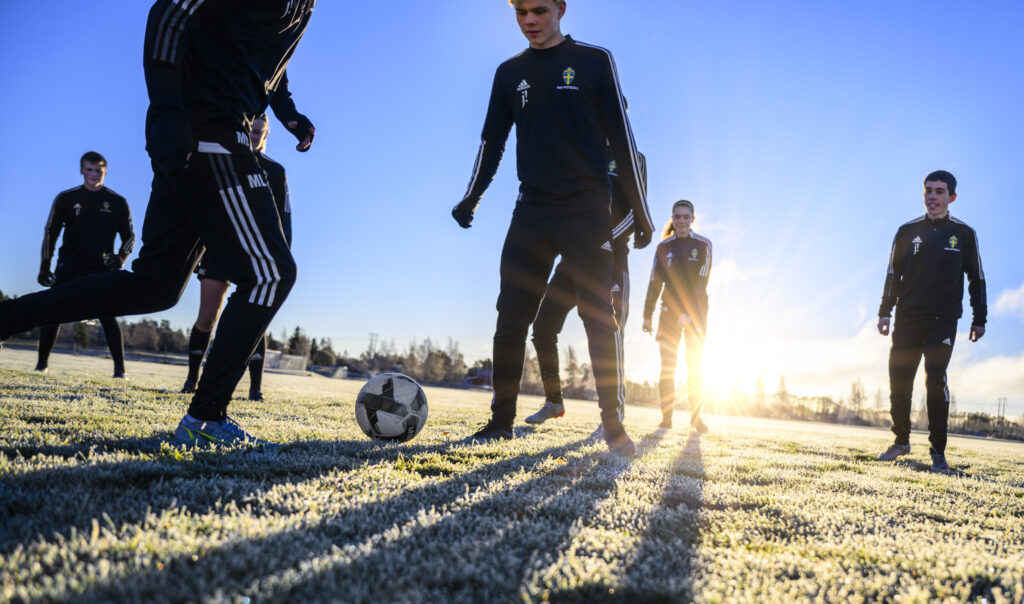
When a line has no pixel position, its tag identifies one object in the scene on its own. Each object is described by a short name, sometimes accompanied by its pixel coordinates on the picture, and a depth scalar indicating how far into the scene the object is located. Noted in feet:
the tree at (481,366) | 298.35
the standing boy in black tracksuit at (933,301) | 19.60
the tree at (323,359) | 311.68
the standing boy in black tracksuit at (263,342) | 16.39
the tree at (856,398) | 327.80
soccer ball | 12.78
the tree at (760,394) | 255.50
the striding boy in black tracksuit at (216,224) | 9.99
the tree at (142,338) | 328.08
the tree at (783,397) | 267.20
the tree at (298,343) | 348.18
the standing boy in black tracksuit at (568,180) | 13.58
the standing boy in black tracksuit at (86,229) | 26.20
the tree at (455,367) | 319.39
